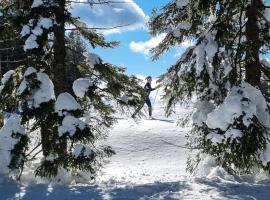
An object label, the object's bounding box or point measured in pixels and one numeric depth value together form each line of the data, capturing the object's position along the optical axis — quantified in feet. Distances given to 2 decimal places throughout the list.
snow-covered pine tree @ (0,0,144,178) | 31.48
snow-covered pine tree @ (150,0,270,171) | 26.18
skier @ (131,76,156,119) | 76.35
